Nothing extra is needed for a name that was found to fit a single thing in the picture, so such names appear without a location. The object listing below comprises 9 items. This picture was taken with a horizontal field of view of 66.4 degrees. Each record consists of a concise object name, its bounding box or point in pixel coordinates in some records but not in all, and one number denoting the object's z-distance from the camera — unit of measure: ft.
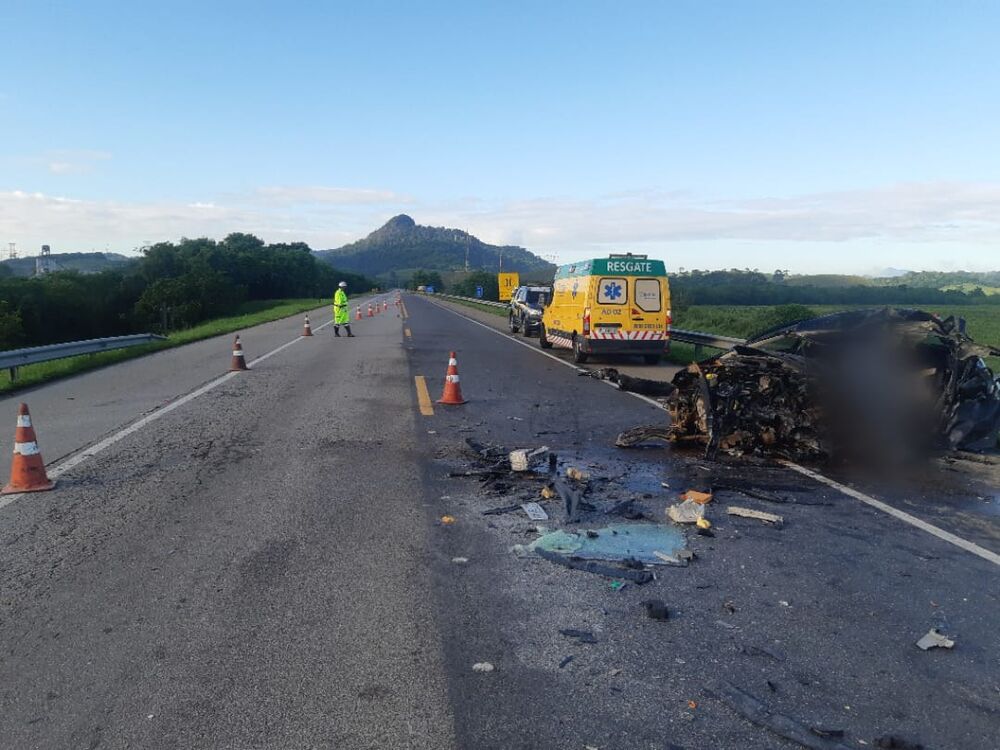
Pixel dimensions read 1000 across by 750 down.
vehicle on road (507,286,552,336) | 92.89
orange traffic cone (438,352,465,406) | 39.88
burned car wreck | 28.27
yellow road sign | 188.55
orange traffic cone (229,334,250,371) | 53.36
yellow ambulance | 58.70
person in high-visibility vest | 88.02
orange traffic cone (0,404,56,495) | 22.63
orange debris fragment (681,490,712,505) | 21.87
